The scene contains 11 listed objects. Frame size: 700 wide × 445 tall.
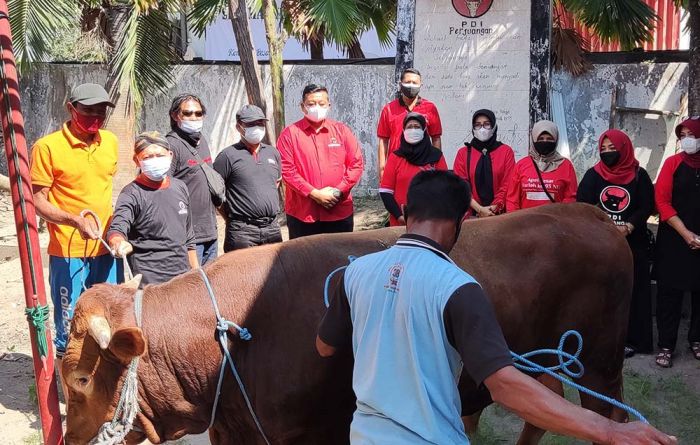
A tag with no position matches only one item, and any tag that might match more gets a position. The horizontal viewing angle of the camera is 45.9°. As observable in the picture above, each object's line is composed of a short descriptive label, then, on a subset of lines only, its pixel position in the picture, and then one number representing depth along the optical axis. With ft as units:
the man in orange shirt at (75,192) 16.39
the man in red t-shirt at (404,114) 23.38
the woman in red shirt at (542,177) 20.83
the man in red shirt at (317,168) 20.68
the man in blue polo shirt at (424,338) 7.74
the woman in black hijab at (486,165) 21.67
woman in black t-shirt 21.29
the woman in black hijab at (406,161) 21.12
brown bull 11.42
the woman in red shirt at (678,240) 21.04
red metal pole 13.50
